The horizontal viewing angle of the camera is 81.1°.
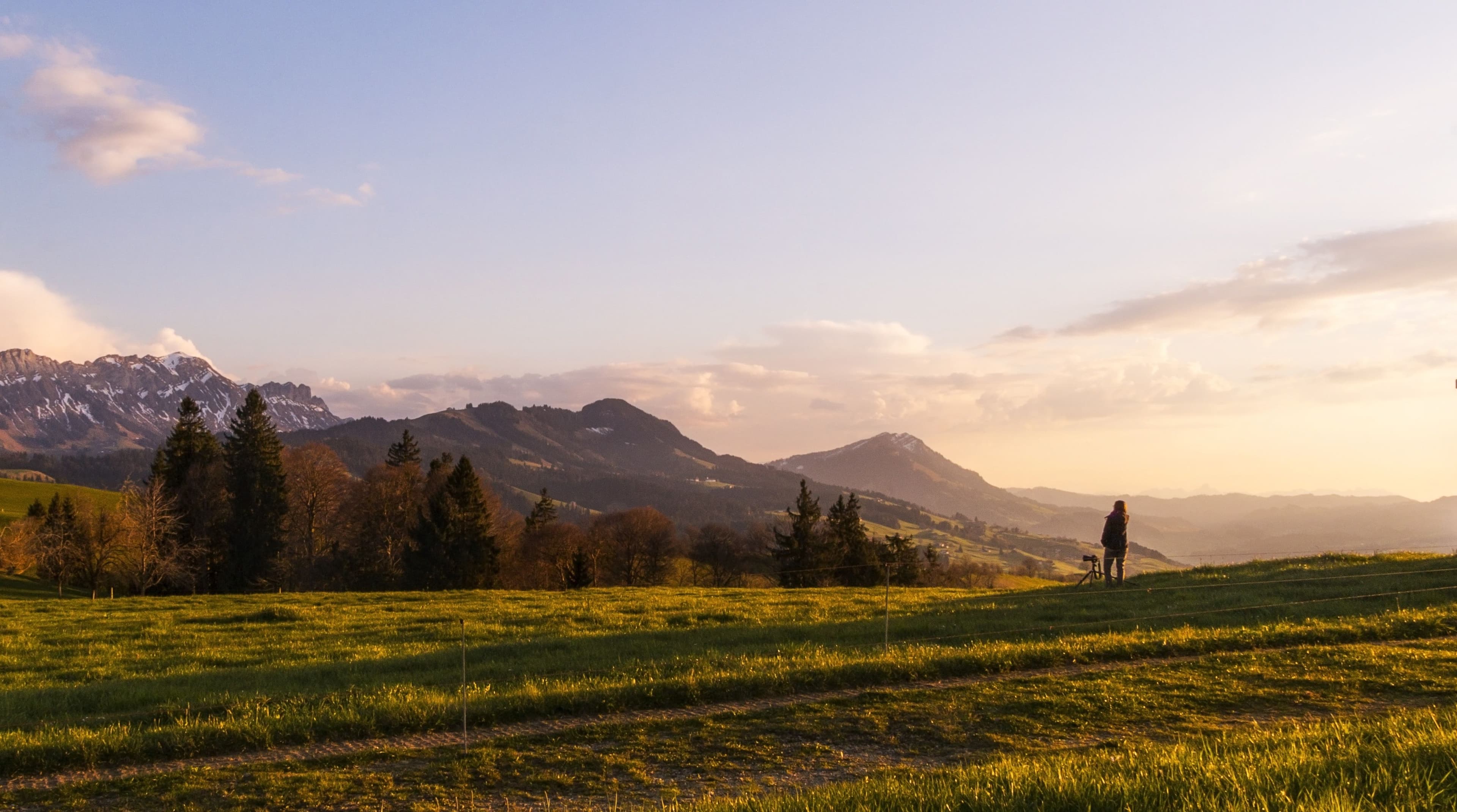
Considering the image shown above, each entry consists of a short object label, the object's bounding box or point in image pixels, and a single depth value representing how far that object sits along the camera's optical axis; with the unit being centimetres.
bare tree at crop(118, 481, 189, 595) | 6175
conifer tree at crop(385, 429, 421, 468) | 9694
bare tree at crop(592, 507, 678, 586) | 9969
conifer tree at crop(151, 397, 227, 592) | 6850
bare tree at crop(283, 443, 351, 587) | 7756
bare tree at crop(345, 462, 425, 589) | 7575
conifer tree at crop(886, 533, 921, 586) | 7562
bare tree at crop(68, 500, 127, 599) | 6944
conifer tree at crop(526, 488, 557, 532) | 9925
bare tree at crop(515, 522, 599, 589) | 8825
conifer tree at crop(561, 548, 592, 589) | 7325
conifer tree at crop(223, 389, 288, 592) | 7088
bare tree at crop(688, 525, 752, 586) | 10669
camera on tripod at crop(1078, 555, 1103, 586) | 2838
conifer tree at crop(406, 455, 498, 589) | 7481
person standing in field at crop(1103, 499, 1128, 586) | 2802
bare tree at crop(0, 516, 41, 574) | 7856
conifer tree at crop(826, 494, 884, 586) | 7931
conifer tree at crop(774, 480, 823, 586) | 8100
